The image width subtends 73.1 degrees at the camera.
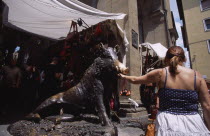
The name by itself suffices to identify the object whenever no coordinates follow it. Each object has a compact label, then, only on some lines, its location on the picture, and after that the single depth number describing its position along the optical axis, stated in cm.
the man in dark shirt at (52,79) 533
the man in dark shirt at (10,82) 453
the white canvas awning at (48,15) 449
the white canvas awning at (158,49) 904
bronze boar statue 277
